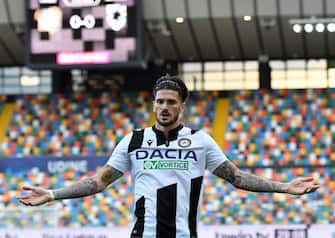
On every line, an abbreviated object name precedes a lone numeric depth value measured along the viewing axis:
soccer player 5.41
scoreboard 23.25
